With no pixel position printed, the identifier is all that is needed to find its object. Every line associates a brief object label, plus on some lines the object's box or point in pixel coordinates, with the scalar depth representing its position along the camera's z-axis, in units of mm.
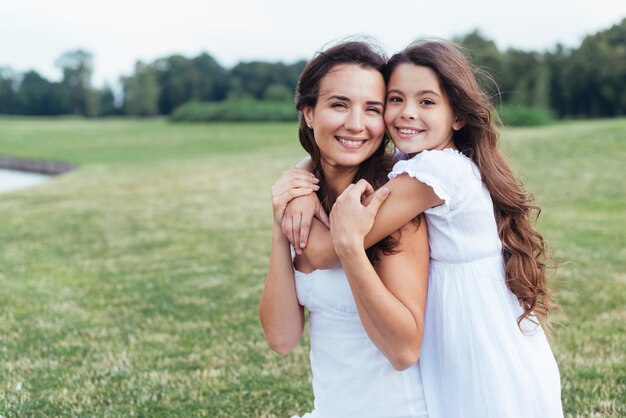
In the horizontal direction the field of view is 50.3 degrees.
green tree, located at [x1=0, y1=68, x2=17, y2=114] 106625
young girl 2564
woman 2486
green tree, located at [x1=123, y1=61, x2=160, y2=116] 95188
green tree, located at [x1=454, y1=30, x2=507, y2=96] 69688
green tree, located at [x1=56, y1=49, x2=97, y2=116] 107812
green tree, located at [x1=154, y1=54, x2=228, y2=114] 107875
